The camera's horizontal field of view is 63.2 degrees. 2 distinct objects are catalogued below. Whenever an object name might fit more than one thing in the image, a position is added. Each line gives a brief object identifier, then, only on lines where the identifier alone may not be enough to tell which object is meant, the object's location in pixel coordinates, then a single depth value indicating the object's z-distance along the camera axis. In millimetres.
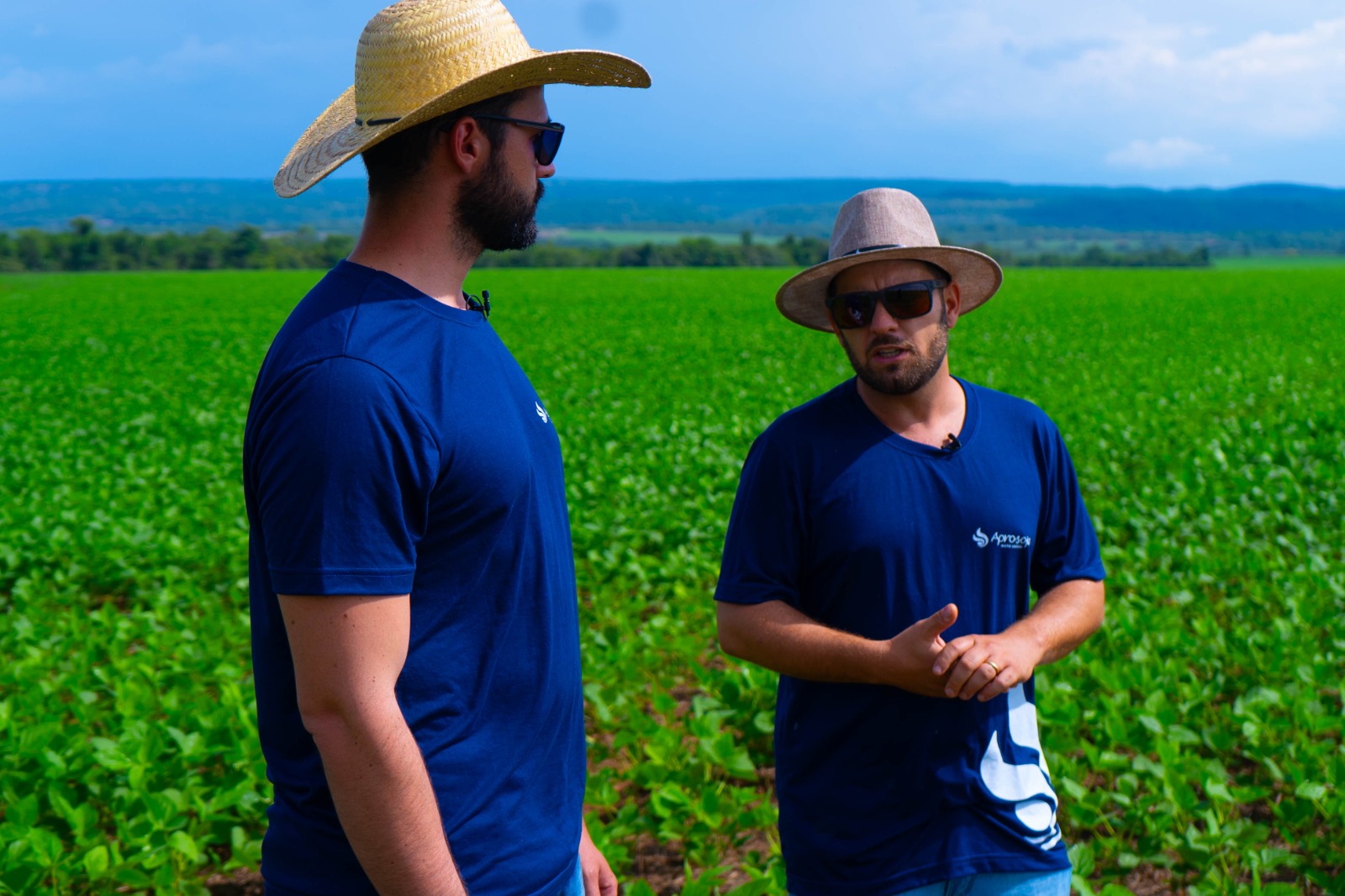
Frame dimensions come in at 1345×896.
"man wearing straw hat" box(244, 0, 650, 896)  1444
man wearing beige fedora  2037
